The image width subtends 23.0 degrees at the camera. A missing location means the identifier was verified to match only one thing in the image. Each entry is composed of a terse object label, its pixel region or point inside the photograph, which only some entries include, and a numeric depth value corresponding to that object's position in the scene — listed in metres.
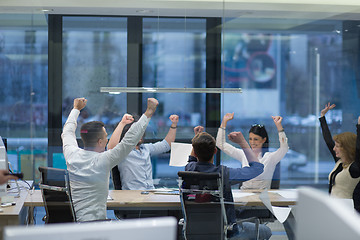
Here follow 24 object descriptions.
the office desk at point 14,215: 6.30
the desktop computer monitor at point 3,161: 6.69
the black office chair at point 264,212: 7.09
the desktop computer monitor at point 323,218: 2.40
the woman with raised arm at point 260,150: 7.01
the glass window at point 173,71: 7.07
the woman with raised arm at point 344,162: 6.79
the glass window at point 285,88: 7.08
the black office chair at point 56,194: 6.57
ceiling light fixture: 6.89
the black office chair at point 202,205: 6.74
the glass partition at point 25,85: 6.73
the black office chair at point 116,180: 6.80
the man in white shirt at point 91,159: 6.43
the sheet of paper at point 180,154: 7.06
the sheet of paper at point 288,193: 7.09
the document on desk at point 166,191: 7.16
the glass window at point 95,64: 6.78
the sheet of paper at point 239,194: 7.02
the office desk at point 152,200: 6.91
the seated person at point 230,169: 6.95
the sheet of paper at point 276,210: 7.07
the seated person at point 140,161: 6.92
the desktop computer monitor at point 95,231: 2.42
